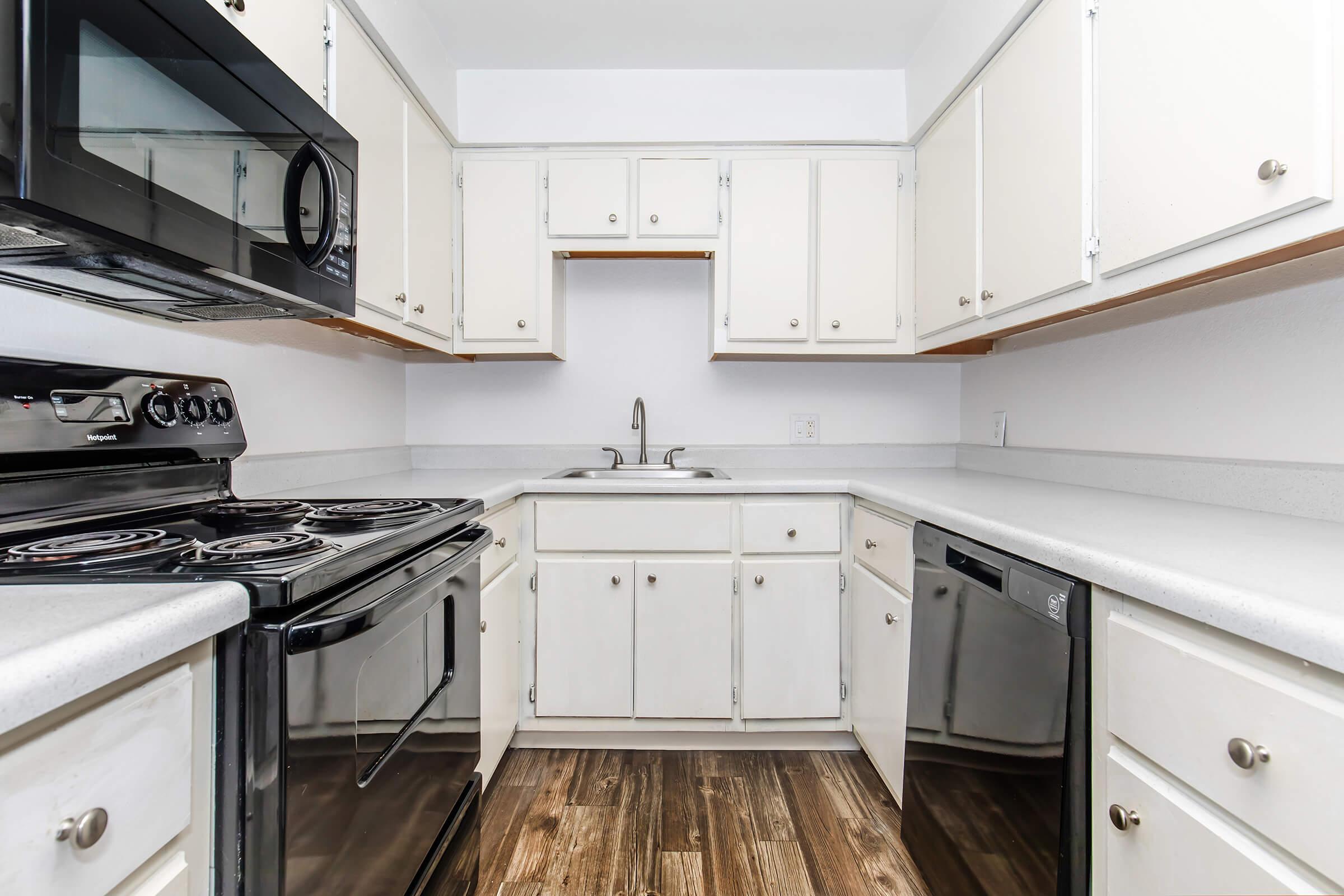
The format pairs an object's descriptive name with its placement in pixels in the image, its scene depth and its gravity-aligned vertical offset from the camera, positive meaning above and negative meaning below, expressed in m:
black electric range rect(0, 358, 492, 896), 0.67 -0.23
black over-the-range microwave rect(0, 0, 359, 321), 0.63 +0.36
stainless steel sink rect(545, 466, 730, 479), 2.33 -0.12
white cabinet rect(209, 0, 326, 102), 1.12 +0.82
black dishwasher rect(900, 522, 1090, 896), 0.88 -0.48
